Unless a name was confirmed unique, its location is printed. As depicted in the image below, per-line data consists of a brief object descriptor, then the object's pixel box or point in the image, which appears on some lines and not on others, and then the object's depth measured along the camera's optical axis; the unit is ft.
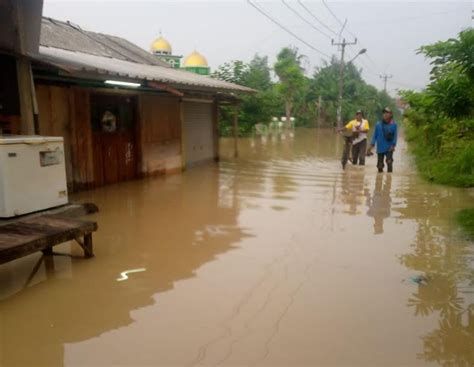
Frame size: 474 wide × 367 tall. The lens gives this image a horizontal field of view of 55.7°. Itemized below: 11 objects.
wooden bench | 13.62
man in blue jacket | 38.22
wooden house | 28.60
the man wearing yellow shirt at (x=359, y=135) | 44.77
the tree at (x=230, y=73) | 81.35
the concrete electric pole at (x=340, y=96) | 117.19
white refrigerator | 15.40
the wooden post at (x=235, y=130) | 57.86
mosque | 115.55
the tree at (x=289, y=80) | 129.59
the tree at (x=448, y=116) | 16.61
